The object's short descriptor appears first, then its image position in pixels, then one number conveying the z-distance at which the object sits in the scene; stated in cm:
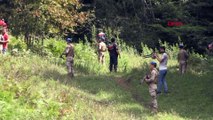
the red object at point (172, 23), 3420
